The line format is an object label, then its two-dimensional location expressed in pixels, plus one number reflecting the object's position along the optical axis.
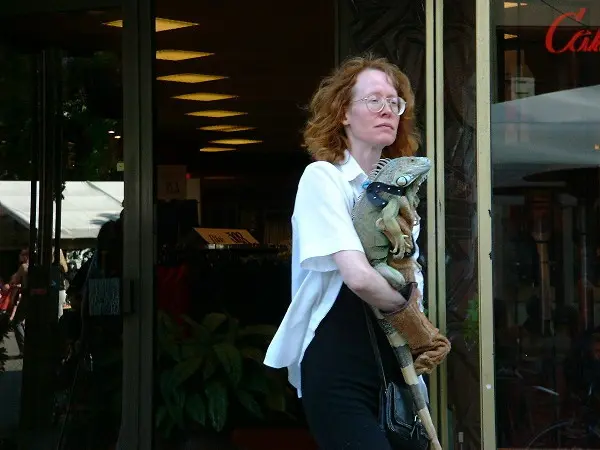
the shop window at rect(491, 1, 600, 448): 5.23
